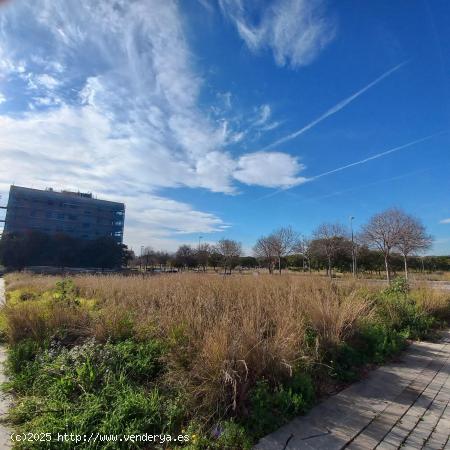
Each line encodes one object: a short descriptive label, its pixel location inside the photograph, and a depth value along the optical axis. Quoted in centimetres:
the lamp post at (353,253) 3091
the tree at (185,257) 5638
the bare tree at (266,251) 4106
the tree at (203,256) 5388
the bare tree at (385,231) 2531
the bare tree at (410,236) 2508
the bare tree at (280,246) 4041
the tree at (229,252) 4866
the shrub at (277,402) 287
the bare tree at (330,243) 3484
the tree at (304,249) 3869
